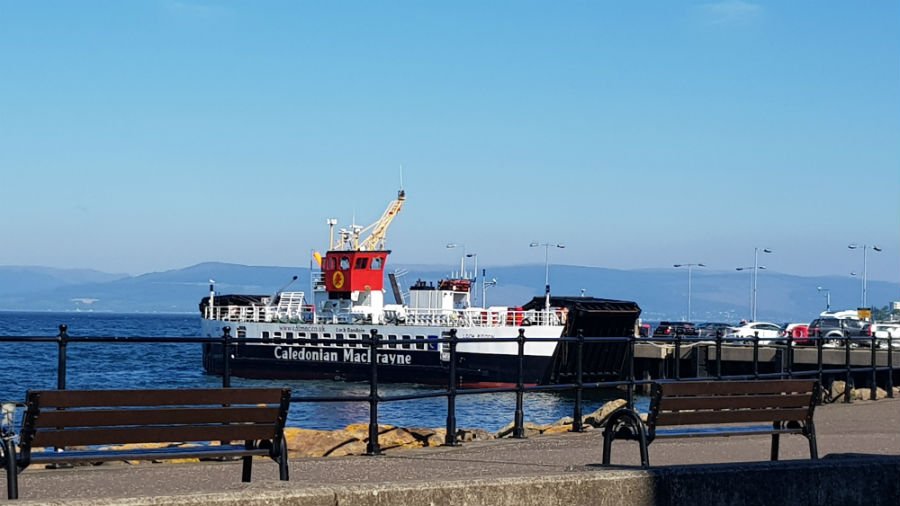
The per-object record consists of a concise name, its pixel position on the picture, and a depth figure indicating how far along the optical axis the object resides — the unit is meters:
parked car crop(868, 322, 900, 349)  64.68
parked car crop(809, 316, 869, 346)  63.93
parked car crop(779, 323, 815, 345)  64.12
